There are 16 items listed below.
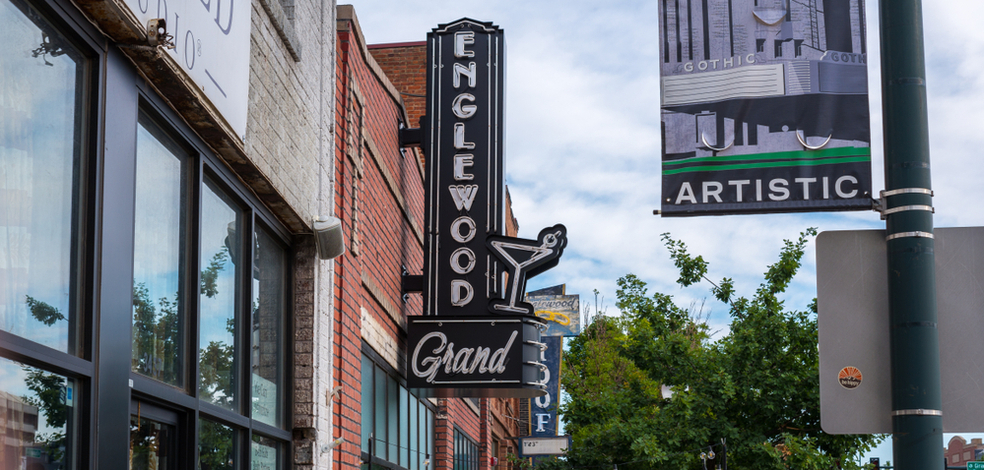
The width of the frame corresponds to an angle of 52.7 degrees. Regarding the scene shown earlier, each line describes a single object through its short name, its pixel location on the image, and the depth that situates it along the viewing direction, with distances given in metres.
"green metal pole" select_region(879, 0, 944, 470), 3.97
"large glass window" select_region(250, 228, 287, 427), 7.73
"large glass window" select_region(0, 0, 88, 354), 4.28
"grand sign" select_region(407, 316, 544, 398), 11.81
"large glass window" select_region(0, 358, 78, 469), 4.20
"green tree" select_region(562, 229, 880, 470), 16.39
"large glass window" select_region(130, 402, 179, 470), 5.58
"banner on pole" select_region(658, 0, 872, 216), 4.71
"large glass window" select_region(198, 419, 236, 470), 6.52
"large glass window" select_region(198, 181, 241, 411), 6.68
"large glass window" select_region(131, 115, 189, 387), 5.62
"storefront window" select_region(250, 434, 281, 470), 7.56
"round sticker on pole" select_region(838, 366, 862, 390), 4.16
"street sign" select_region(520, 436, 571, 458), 23.66
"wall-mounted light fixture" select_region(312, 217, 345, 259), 8.37
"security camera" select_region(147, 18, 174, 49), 5.11
